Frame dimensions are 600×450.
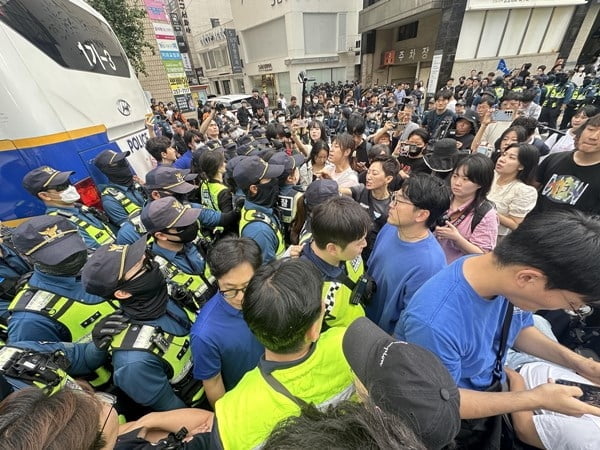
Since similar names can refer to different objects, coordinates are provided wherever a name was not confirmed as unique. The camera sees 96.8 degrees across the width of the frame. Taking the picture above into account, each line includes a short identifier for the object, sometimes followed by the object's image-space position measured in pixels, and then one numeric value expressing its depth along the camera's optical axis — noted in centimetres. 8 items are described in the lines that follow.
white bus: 265
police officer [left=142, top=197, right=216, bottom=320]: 206
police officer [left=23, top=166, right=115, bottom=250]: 260
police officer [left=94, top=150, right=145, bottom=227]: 327
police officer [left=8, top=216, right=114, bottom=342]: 169
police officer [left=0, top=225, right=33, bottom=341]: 232
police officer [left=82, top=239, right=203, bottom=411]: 139
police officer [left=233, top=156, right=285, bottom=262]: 242
